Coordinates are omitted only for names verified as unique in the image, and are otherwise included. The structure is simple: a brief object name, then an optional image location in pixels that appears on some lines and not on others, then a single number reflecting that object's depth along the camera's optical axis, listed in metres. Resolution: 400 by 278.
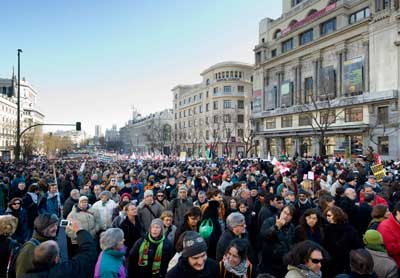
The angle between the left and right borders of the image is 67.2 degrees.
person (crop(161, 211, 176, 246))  5.05
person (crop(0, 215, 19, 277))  3.96
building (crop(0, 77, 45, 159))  69.38
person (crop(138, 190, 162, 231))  6.26
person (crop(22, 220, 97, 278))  2.91
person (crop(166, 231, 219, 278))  2.99
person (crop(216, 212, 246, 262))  4.15
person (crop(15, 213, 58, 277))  3.28
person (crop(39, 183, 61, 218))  8.02
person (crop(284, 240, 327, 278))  2.96
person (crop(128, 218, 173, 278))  4.09
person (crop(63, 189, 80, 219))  7.25
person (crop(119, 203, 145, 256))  5.32
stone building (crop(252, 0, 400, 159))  34.22
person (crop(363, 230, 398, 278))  3.56
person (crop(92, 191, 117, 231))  6.44
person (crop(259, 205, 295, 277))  4.07
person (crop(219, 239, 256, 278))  3.31
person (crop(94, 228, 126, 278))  3.40
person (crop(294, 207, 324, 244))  4.64
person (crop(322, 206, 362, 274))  4.45
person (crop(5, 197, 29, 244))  6.43
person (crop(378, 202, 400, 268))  4.23
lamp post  23.68
